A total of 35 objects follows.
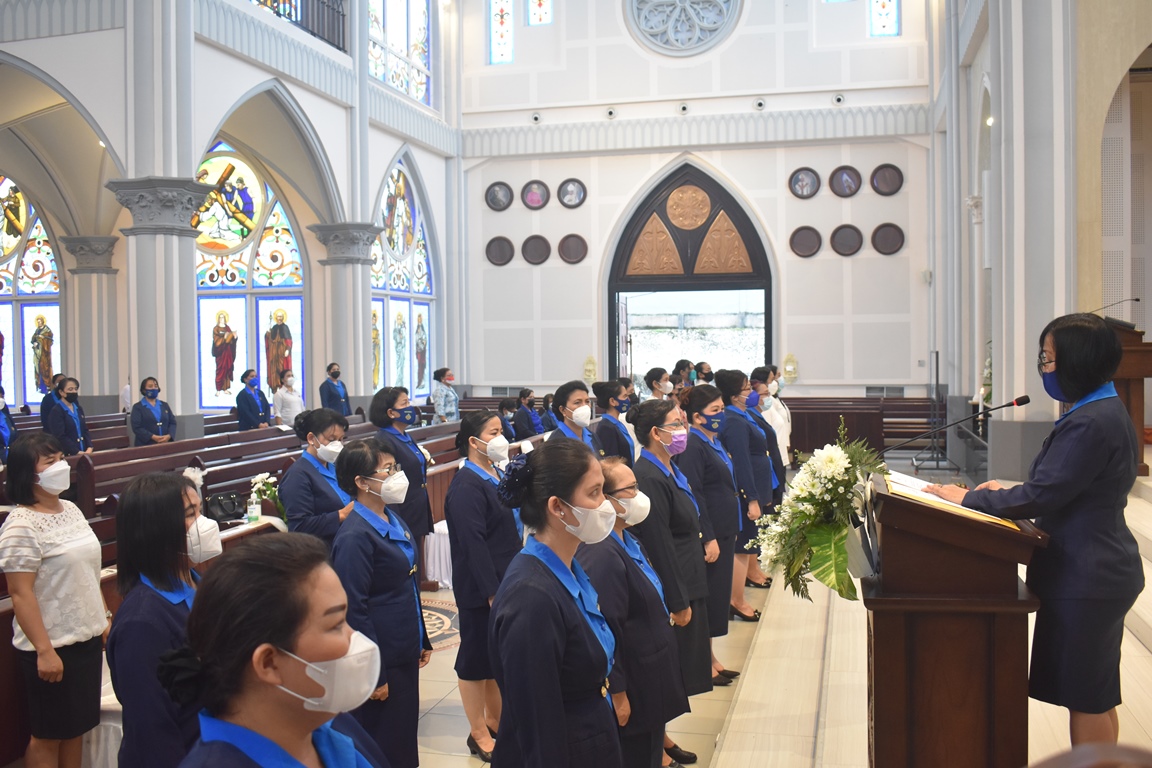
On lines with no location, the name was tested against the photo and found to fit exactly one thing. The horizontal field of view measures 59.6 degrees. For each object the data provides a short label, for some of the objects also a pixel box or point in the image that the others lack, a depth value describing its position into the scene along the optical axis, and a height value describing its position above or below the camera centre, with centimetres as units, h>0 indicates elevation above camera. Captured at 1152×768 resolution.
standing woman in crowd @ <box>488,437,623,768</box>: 251 -71
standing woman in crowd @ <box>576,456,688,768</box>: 317 -96
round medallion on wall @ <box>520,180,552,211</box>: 2053 +321
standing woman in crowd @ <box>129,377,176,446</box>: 1123 -70
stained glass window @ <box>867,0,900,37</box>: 1900 +626
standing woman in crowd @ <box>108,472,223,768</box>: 264 -72
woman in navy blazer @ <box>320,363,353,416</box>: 1464 -57
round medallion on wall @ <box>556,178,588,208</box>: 2041 +323
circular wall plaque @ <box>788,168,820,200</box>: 1945 +324
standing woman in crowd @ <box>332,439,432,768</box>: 369 -93
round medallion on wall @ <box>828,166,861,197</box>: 1925 +323
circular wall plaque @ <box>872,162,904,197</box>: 1909 +323
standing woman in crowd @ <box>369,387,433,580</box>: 645 -66
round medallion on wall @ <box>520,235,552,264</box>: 2059 +210
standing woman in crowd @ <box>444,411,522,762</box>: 455 -97
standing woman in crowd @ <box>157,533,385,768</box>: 165 -51
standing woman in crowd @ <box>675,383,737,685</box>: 570 -82
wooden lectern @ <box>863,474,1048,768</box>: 289 -84
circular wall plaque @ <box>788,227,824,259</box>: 1944 +210
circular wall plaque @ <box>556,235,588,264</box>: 2042 +210
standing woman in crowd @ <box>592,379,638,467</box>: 790 -59
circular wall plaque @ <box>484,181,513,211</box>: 2069 +323
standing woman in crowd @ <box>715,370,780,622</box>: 711 -82
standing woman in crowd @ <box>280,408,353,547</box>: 498 -68
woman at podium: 302 -56
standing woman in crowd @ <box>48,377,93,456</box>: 1035 -66
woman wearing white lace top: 379 -97
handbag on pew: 656 -101
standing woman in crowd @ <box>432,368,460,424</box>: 1560 -77
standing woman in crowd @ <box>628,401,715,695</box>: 426 -81
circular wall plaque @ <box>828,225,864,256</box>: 1925 +210
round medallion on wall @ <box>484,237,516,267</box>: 2073 +210
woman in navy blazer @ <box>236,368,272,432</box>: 1342 -72
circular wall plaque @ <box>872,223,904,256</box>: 1908 +208
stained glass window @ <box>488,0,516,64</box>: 2061 +661
